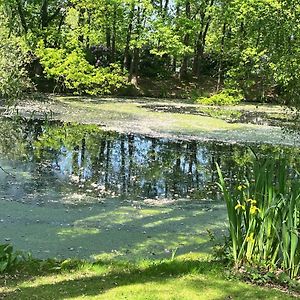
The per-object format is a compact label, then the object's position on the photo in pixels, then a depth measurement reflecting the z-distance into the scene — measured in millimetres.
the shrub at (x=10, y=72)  7745
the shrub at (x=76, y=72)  23109
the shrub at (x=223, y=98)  19220
